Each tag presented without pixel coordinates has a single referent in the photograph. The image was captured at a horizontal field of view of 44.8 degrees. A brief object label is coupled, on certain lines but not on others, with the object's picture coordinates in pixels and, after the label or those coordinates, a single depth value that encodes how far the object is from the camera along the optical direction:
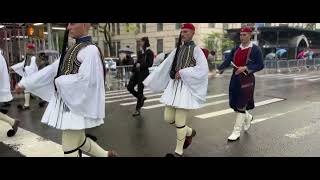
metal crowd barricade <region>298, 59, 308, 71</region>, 28.89
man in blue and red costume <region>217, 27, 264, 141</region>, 6.64
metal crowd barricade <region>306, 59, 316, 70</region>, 29.67
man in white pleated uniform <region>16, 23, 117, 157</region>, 4.11
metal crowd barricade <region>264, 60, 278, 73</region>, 26.95
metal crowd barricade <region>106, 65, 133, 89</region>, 18.11
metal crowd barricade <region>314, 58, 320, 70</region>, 30.41
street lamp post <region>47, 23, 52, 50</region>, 16.56
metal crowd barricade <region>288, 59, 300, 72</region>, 28.06
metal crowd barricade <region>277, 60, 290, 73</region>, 27.23
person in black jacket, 9.21
